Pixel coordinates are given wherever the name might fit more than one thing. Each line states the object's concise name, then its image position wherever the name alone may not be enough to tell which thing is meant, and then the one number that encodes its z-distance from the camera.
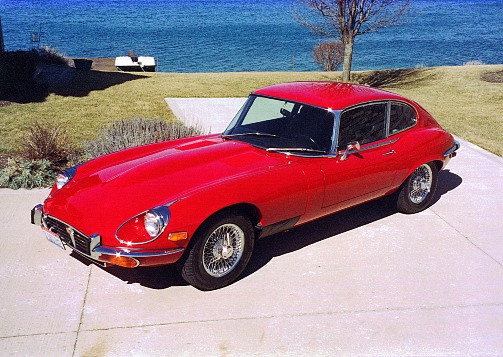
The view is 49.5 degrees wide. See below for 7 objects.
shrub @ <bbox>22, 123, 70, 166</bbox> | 7.36
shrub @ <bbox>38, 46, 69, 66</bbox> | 15.91
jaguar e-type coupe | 4.12
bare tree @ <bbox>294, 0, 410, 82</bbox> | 16.27
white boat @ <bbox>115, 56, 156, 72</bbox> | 27.98
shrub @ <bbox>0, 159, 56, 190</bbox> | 6.67
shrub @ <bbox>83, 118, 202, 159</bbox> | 7.57
